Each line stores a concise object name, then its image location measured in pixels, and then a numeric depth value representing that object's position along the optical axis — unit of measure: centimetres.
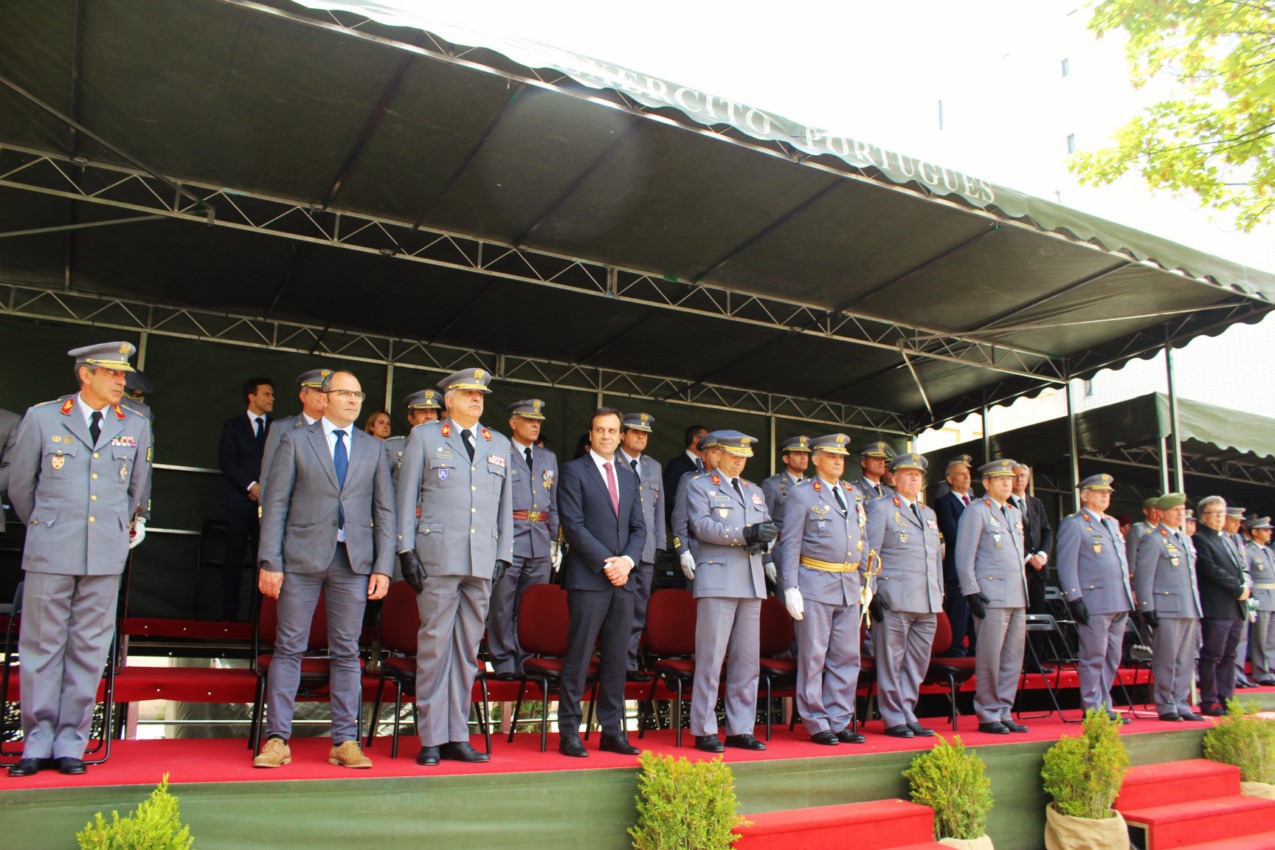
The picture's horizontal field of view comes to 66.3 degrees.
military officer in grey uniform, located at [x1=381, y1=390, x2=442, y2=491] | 624
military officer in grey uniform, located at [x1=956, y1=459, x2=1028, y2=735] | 615
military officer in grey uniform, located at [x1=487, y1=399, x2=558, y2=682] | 584
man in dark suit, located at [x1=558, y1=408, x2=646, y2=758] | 470
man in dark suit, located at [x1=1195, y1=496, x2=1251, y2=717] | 748
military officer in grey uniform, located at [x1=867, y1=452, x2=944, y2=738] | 581
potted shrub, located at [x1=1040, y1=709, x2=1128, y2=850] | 529
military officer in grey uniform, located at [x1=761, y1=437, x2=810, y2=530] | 702
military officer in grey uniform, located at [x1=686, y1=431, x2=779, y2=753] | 504
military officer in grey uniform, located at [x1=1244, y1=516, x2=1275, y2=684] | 916
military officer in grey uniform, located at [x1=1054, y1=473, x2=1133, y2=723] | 663
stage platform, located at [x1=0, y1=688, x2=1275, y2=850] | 342
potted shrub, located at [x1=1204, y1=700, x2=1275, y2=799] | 633
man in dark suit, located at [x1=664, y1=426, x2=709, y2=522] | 789
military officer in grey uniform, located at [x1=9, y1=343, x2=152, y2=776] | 372
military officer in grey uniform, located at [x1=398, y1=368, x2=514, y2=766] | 432
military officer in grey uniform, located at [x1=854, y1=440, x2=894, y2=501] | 649
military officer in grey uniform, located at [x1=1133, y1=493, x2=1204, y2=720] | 714
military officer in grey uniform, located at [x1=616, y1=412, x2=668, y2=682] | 598
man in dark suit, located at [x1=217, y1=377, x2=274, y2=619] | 733
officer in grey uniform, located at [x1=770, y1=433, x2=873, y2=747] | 550
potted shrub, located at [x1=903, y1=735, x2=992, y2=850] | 491
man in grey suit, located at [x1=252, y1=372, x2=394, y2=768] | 417
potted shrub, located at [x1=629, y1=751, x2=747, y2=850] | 403
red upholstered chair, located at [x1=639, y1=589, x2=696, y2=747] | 563
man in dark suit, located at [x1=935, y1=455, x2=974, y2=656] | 740
